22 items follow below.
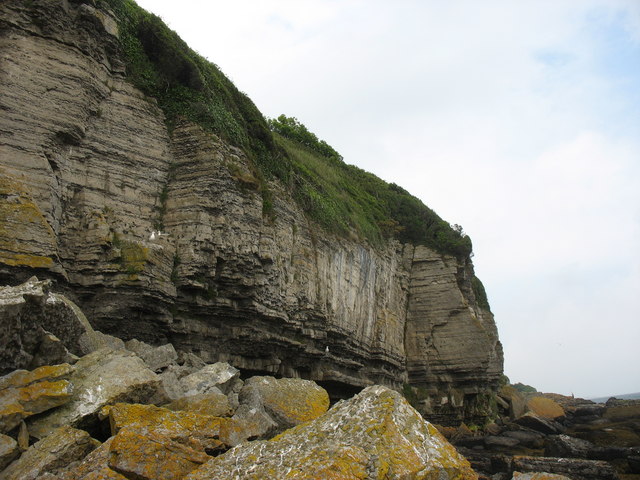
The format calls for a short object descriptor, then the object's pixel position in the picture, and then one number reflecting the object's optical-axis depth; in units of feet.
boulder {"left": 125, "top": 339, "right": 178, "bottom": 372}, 40.53
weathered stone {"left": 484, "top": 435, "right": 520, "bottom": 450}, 96.32
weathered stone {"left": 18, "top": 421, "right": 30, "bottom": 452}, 22.98
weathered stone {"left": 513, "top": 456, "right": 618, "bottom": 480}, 64.75
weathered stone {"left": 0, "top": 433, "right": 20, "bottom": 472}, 21.75
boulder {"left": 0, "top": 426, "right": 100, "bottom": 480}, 21.27
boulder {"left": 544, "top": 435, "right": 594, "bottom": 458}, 81.10
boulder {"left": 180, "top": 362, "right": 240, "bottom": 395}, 36.03
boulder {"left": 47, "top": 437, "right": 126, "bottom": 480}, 20.43
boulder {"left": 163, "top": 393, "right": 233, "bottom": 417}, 29.99
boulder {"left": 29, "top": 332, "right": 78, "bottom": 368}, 29.25
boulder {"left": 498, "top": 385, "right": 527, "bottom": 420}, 130.21
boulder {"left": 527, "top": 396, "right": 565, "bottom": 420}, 126.24
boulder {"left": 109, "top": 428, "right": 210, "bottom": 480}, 20.83
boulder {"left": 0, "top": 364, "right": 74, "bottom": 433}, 23.71
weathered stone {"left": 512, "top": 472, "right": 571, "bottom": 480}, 32.17
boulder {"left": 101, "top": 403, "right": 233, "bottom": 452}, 24.40
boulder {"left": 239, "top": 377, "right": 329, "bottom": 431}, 34.53
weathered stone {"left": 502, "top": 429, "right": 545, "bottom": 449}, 96.69
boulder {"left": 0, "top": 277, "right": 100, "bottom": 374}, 27.32
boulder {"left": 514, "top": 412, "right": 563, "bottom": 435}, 109.09
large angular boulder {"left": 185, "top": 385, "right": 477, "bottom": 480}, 20.16
